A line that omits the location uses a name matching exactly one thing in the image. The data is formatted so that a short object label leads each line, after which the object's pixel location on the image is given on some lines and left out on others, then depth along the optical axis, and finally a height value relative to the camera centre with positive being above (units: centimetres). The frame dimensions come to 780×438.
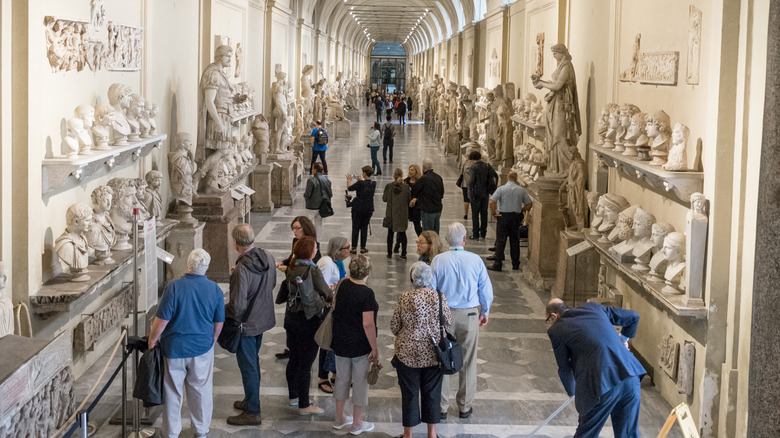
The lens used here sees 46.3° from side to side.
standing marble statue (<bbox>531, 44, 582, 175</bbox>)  1184 +31
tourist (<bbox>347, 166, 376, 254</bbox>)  1321 -112
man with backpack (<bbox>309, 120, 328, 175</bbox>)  2136 -36
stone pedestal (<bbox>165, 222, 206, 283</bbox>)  1124 -151
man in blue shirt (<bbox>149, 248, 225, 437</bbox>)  637 -149
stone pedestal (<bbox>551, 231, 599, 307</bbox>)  1091 -174
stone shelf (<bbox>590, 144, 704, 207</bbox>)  750 -38
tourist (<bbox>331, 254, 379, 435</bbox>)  670 -152
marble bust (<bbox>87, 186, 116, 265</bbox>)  823 -98
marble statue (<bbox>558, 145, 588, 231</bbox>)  1122 -73
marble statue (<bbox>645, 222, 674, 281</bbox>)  810 -107
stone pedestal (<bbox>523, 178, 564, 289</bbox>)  1218 -132
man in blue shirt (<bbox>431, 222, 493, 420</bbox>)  727 -133
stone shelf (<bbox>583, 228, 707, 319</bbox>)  718 -135
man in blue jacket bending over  591 -154
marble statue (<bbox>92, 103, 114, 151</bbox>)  843 -4
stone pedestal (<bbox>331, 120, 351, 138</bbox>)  3562 -11
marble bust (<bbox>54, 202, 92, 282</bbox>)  770 -104
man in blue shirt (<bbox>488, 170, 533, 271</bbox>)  1271 -116
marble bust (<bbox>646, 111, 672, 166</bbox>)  832 -1
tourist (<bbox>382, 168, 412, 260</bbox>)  1318 -110
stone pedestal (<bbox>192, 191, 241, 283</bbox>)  1206 -145
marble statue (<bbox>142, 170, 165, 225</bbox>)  994 -80
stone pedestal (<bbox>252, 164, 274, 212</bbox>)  1769 -124
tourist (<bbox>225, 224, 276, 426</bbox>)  705 -141
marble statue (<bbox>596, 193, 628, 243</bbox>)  970 -82
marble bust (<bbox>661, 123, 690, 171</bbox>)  768 -13
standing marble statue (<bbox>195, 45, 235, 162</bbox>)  1227 +22
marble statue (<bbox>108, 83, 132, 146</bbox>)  890 +14
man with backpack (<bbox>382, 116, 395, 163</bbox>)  2620 -28
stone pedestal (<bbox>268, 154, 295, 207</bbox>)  1856 -119
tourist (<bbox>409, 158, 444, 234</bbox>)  1314 -99
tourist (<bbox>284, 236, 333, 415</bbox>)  725 -161
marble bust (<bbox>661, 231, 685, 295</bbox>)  770 -108
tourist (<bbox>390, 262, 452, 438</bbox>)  648 -151
